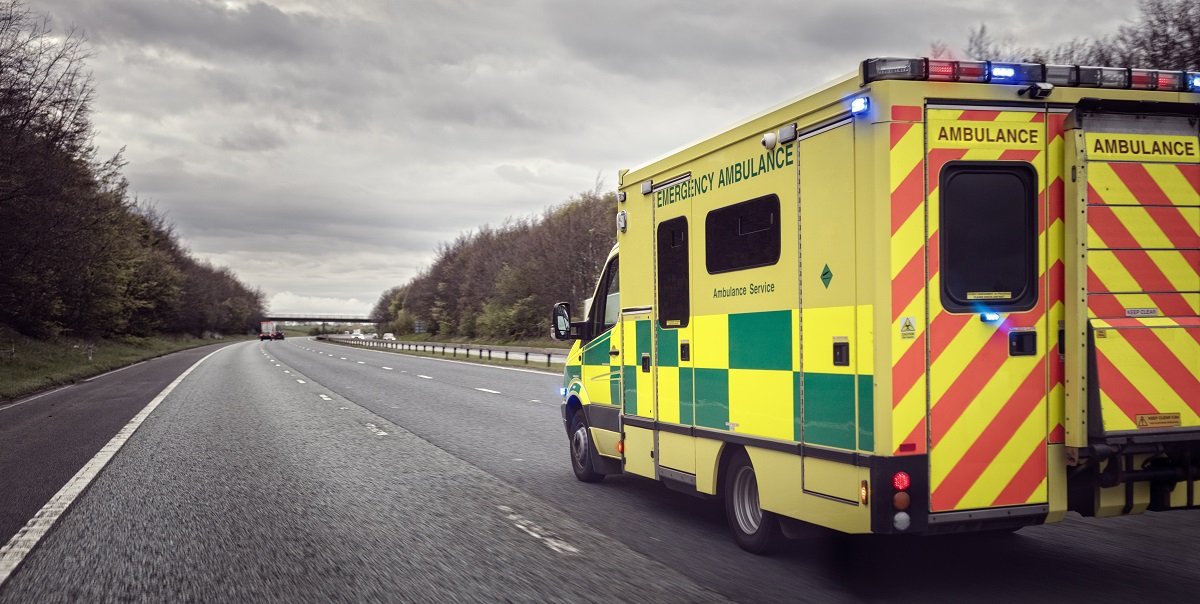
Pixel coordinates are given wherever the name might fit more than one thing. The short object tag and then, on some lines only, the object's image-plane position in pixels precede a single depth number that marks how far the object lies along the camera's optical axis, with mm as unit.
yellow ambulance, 4922
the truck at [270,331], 122312
